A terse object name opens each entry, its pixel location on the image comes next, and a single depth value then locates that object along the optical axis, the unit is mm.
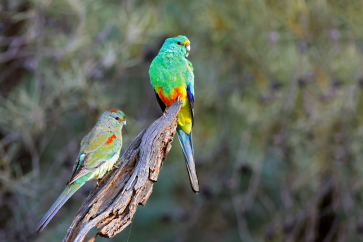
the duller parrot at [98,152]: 7273
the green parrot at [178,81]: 9500
